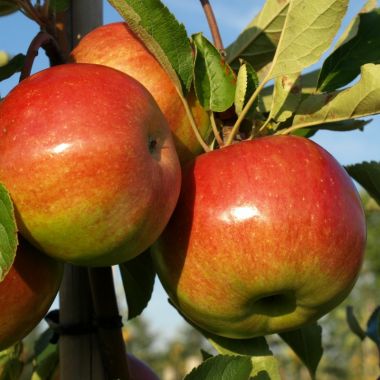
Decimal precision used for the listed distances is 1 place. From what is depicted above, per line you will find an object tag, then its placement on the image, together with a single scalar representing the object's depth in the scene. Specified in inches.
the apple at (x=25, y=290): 16.6
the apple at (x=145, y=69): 18.0
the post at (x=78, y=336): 19.1
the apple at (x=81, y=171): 15.6
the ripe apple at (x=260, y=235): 16.9
